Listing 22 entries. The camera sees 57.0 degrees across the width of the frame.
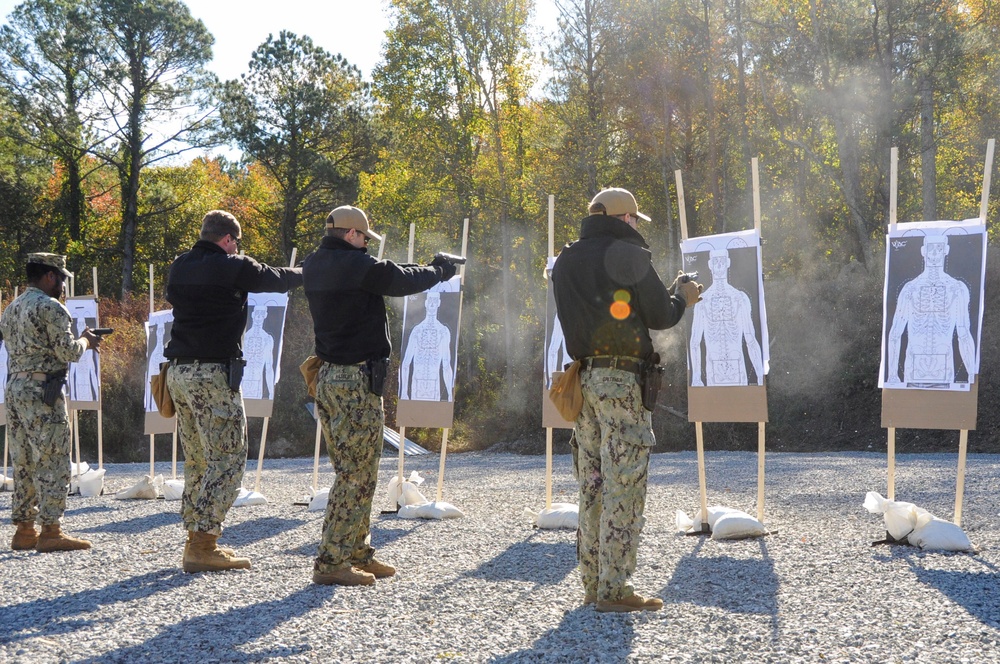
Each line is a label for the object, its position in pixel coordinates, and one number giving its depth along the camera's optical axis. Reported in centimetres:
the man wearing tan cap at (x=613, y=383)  439
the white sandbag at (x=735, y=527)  650
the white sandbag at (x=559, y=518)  731
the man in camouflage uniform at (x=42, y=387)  652
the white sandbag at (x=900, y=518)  614
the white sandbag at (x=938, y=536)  593
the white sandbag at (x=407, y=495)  834
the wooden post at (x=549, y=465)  749
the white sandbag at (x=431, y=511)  802
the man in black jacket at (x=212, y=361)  556
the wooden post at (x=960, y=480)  622
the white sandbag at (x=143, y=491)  1014
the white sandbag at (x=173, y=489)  986
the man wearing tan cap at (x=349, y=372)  506
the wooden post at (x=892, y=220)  637
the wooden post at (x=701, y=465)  673
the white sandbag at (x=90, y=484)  1066
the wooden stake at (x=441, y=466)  829
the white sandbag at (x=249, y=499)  927
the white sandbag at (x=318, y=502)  878
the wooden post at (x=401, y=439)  800
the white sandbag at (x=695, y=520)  676
